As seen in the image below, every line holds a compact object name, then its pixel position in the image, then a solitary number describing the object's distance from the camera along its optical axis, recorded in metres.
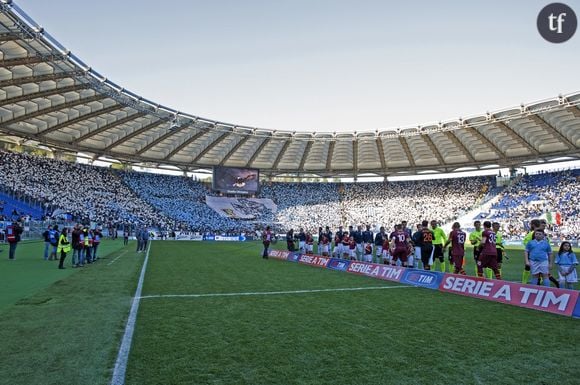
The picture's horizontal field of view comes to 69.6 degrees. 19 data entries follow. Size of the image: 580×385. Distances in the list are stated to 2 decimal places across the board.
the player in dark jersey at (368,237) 21.67
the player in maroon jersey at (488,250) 12.00
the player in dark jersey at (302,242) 26.92
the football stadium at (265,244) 5.77
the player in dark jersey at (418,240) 15.75
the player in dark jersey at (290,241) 29.05
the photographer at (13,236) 20.02
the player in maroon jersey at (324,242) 23.70
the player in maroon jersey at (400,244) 16.39
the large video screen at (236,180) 60.41
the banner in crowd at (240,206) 63.72
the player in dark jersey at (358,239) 21.89
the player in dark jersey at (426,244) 15.12
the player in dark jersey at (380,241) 20.08
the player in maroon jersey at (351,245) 22.08
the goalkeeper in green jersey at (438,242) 15.17
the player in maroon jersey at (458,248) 13.55
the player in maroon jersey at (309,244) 26.48
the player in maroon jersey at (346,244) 22.72
